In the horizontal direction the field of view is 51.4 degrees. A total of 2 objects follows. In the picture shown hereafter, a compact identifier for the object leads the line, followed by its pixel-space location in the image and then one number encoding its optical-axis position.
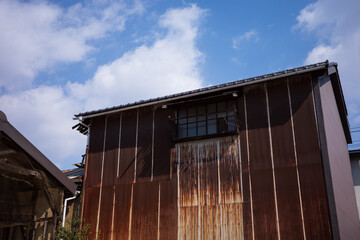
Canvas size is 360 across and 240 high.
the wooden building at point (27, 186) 11.27
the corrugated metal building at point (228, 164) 11.81
